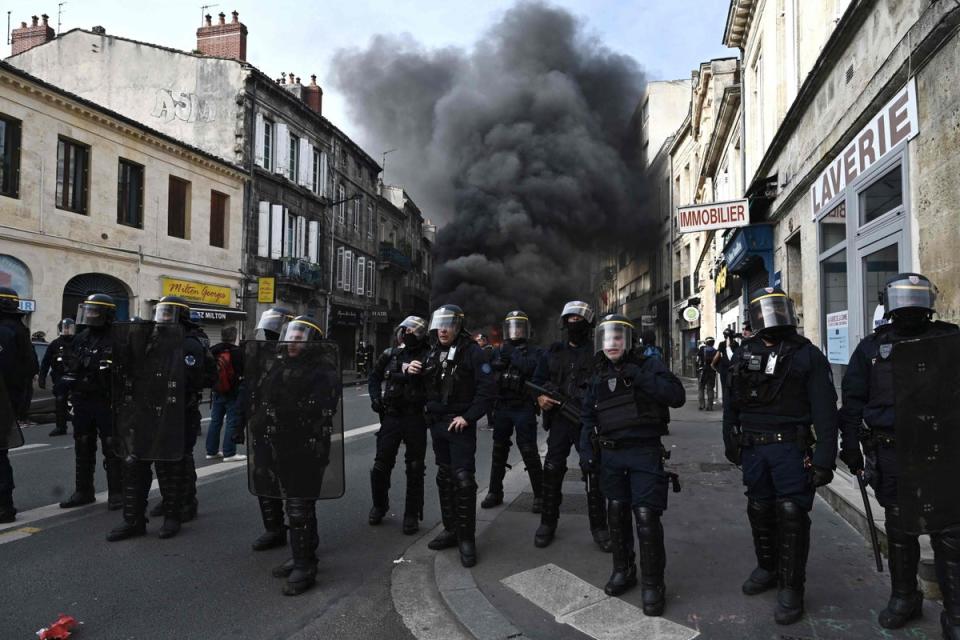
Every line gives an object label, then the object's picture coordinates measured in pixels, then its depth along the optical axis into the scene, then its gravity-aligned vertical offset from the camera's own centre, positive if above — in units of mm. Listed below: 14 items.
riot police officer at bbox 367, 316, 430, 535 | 4125 -389
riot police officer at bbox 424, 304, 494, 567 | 3758 -384
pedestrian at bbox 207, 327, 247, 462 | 6492 -511
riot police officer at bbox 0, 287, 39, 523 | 4301 -196
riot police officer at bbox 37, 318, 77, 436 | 7121 -285
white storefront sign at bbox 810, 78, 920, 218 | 4832 +1820
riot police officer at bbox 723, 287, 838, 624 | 2908 -422
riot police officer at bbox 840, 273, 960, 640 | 2742 -375
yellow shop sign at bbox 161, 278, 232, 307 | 16989 +1622
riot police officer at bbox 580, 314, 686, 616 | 3025 -481
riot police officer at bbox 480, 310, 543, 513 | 4906 -658
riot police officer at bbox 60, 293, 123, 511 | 4590 -332
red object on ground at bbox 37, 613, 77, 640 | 2625 -1177
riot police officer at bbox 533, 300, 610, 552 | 4012 -376
